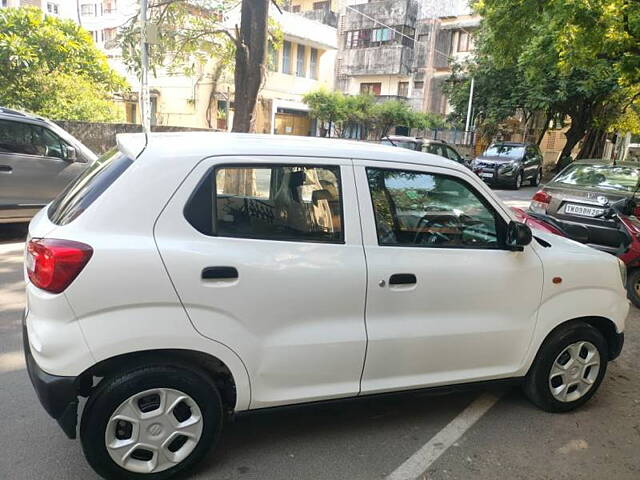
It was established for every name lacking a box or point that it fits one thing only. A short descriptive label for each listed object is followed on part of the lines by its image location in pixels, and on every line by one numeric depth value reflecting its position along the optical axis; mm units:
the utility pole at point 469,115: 25750
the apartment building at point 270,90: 27203
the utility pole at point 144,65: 9969
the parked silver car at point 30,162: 7285
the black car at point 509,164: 18797
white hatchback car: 2422
